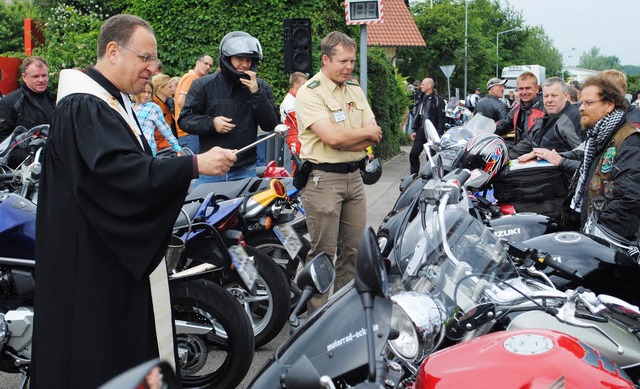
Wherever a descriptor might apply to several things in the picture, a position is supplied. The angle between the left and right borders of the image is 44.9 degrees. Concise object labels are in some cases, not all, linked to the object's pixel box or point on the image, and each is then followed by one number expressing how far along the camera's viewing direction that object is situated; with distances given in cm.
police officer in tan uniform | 484
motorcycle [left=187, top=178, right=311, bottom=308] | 514
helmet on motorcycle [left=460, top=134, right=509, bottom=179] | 564
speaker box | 1004
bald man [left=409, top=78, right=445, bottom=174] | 1402
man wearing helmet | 609
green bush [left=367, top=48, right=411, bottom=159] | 1724
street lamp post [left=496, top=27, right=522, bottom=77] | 7038
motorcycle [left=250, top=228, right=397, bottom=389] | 182
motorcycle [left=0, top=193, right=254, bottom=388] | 396
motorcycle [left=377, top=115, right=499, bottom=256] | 409
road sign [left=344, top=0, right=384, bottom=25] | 995
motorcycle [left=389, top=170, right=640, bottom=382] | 255
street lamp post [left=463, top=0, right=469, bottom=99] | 4399
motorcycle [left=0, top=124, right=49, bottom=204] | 474
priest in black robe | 279
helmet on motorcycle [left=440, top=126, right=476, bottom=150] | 591
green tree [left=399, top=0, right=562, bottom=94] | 4544
